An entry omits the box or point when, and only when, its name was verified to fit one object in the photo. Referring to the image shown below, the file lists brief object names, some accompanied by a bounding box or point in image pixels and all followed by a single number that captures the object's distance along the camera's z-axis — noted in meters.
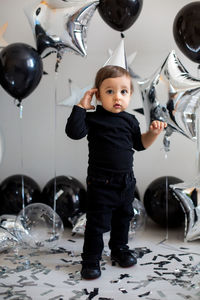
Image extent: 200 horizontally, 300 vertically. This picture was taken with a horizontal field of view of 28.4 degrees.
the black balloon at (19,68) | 1.42
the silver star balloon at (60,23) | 1.48
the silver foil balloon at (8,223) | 1.51
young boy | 1.30
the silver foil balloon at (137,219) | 1.59
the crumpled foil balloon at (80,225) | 1.63
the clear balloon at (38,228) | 1.46
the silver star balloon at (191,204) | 1.41
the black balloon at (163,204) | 1.71
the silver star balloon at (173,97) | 1.44
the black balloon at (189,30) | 1.48
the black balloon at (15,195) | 1.77
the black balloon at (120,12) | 1.54
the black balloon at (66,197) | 1.72
